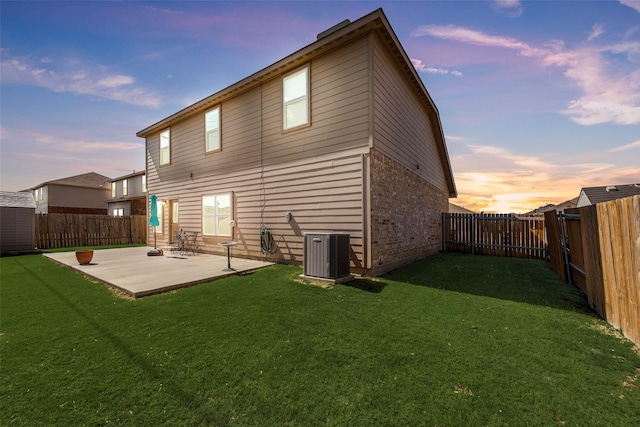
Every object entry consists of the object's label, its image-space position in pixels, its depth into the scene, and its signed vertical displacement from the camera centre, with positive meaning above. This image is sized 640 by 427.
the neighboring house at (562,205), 30.14 +1.54
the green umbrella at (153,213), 11.35 +0.56
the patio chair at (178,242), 11.73 -0.81
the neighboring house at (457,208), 32.00 +1.36
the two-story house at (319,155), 6.77 +2.26
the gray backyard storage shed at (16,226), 13.41 +0.12
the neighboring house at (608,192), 19.77 +1.97
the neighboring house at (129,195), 23.52 +2.99
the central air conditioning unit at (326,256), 6.01 -0.83
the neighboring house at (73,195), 27.55 +3.62
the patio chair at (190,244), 11.28 -0.87
